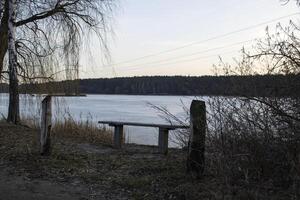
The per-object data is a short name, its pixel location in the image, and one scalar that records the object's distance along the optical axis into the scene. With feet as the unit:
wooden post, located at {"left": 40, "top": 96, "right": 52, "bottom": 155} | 21.92
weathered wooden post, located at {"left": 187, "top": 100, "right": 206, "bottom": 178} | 16.73
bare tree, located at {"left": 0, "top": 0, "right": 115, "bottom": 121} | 37.44
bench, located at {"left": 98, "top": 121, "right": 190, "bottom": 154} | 26.14
